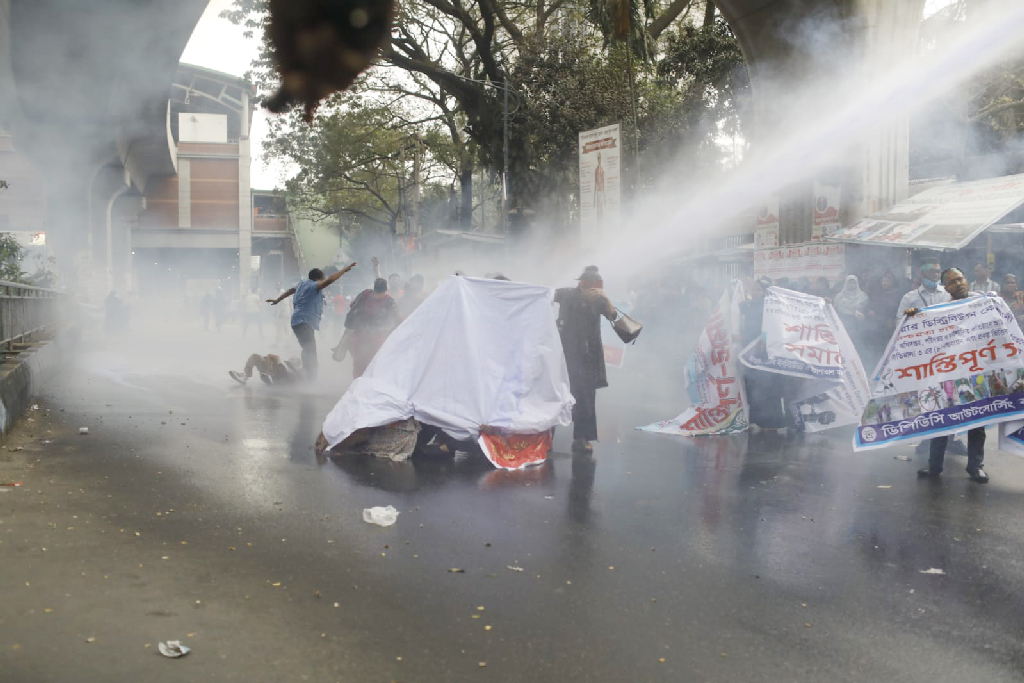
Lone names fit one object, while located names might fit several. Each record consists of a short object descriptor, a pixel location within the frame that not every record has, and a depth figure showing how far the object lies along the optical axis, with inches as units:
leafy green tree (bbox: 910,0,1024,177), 817.5
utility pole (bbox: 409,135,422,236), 1524.6
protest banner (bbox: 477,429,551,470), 306.2
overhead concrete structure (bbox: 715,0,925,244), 527.2
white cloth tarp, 310.0
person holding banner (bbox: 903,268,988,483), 289.0
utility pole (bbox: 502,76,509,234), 989.3
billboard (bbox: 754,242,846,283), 539.3
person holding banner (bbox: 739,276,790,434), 392.8
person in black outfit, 350.9
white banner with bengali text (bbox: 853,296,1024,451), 281.7
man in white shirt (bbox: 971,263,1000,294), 487.5
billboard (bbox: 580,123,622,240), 729.0
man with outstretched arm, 524.4
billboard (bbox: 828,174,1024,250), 449.4
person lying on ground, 544.7
